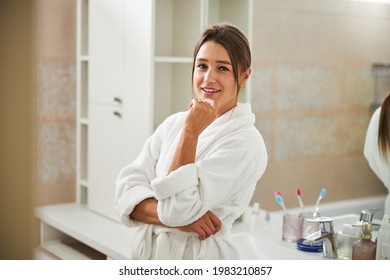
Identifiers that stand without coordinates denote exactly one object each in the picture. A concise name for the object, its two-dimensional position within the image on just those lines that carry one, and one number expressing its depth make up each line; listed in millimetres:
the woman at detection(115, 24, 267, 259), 2426
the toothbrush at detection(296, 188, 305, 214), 3012
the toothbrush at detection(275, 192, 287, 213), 3029
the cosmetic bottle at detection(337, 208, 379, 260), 2796
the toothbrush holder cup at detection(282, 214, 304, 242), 2902
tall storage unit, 2680
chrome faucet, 2780
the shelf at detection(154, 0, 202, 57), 2685
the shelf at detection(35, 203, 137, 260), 2721
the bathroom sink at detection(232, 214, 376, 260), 2851
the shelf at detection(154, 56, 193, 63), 2686
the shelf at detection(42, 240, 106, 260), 2739
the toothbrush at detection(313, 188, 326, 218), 3019
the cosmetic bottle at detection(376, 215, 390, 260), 2755
